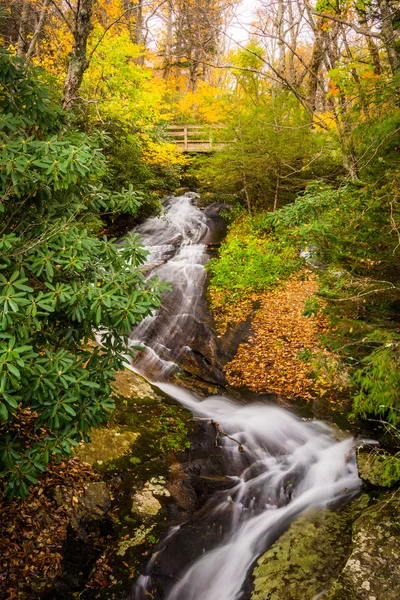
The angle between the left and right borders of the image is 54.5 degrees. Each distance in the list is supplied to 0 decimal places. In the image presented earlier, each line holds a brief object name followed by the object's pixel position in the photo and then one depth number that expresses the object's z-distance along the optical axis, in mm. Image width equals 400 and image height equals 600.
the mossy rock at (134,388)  7435
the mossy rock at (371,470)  5847
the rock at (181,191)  20108
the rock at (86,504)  4773
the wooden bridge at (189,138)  21469
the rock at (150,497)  5223
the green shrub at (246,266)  12266
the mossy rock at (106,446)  5672
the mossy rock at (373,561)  3811
